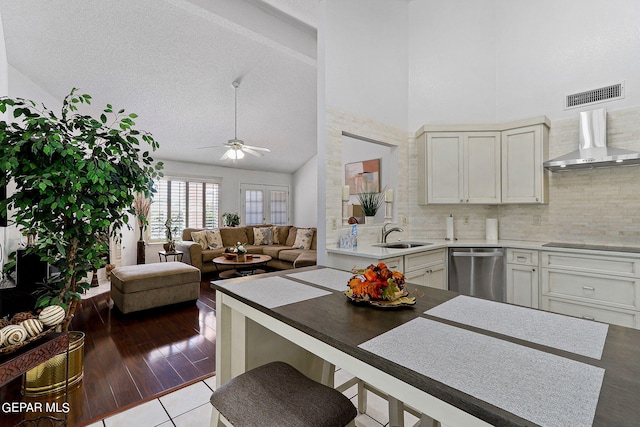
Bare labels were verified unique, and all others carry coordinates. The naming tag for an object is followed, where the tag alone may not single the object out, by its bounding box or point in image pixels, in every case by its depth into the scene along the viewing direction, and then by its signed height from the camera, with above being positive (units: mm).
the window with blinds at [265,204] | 8008 +313
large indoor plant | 1749 +195
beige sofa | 5574 -715
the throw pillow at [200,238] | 6130 -477
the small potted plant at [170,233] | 6207 -402
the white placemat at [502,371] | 586 -379
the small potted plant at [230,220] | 7332 -122
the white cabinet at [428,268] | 2861 -542
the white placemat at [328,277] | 1567 -366
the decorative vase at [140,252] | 6068 -756
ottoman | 3494 -876
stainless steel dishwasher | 3219 -626
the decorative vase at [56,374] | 1977 -1090
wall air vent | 3064 +1279
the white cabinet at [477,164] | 3441 +620
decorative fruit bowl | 1200 -311
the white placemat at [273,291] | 1312 -374
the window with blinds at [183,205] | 6594 +226
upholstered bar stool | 999 -678
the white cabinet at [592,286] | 2537 -651
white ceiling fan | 4363 +1013
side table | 5915 -785
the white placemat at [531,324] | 873 -374
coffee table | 4826 -794
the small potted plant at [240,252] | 5008 -622
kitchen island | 598 -379
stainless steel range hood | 2898 +659
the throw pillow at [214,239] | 6236 -508
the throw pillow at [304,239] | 6338 -517
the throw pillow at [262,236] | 6965 -494
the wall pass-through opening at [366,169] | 4301 +697
